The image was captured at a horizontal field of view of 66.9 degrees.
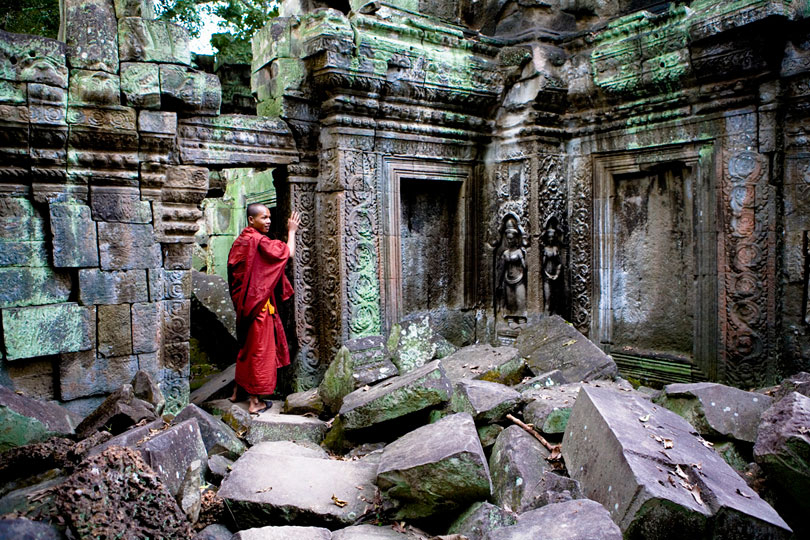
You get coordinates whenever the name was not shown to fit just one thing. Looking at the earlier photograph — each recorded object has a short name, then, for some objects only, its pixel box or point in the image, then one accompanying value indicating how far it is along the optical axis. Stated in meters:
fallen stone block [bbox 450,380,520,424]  4.05
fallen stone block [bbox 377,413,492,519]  3.25
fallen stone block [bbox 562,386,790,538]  2.82
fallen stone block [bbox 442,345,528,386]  5.25
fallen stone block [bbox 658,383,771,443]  3.97
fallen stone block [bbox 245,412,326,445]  4.83
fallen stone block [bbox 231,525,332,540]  2.96
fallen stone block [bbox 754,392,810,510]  3.12
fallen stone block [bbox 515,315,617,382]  5.15
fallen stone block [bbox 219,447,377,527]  3.35
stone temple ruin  4.72
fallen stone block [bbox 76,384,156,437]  3.99
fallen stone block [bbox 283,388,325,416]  5.45
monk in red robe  5.49
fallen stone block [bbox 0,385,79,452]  3.57
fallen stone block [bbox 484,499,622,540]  2.58
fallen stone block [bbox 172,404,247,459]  4.19
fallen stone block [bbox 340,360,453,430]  4.32
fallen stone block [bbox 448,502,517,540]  3.14
